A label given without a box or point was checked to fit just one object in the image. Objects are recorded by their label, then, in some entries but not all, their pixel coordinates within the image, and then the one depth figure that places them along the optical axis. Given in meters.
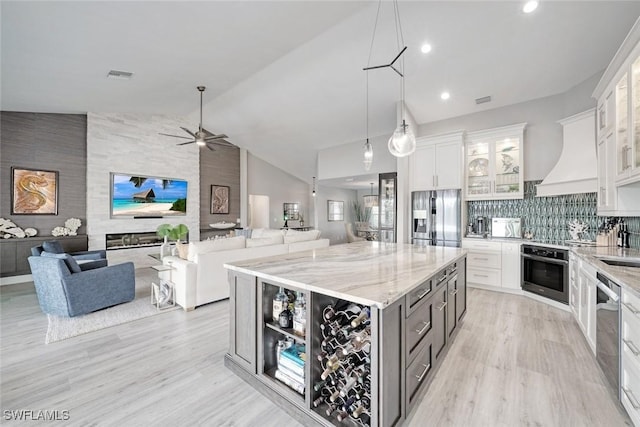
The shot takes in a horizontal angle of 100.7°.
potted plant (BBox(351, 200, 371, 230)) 11.21
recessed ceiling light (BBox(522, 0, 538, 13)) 2.67
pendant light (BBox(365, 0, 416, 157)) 2.72
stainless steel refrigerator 4.67
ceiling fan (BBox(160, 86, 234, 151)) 4.98
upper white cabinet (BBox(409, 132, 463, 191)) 4.69
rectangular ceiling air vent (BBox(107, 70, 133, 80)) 3.98
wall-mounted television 6.10
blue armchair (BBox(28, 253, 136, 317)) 3.16
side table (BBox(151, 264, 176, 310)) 3.63
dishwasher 1.78
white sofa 3.51
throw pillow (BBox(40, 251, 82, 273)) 3.21
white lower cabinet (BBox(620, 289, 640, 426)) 1.52
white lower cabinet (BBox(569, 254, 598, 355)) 2.32
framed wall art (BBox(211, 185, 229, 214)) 7.91
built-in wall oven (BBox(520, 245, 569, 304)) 3.51
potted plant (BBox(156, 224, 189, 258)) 4.50
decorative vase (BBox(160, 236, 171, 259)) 4.46
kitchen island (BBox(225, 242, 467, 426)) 1.41
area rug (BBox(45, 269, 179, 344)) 2.88
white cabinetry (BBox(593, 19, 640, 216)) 2.25
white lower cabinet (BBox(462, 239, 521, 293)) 4.17
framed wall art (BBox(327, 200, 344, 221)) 10.05
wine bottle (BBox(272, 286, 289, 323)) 1.85
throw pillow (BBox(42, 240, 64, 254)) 4.30
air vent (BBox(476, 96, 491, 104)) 4.43
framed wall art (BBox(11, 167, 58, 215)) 4.96
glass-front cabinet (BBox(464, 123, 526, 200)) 4.43
